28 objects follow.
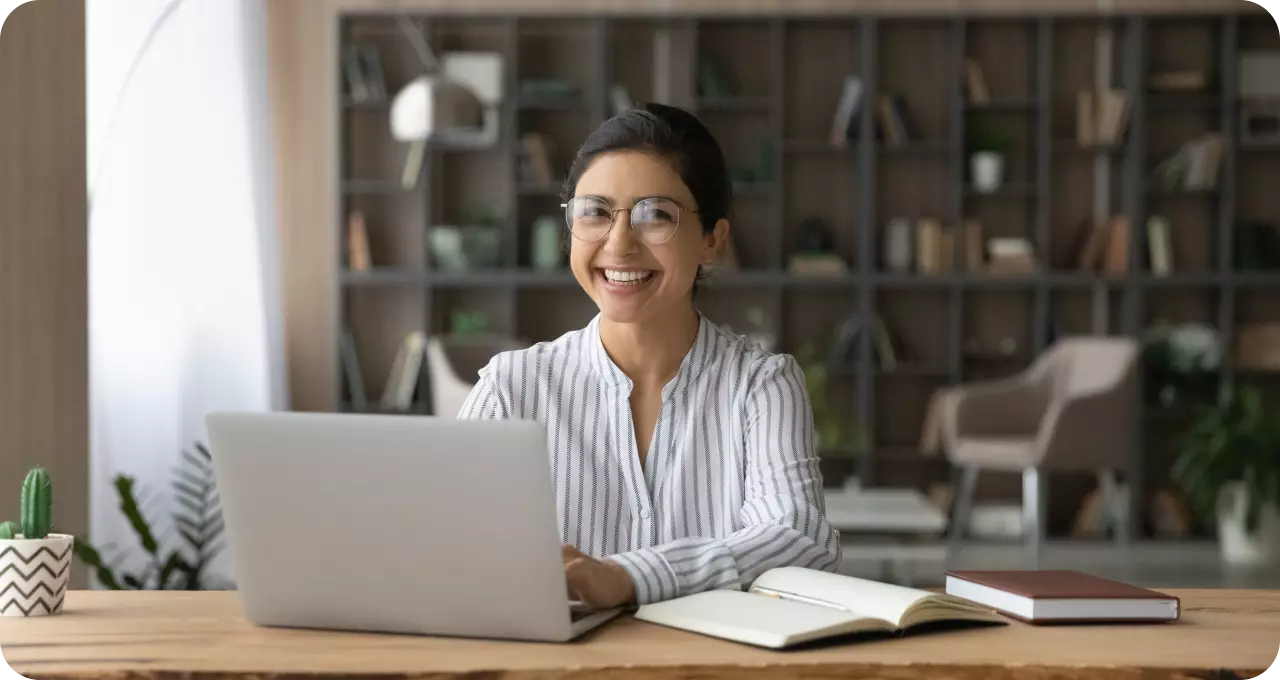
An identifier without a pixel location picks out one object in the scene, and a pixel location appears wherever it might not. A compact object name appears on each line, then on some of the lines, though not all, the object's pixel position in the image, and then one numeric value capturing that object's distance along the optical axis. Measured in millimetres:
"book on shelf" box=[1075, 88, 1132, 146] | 6398
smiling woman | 1774
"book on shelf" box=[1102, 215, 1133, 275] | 6395
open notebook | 1242
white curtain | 4391
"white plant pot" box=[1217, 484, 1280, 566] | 5945
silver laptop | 1209
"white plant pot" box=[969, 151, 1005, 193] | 6441
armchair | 5820
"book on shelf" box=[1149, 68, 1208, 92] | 6414
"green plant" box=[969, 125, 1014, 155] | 6512
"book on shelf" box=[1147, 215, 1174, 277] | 6434
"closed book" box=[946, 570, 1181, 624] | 1364
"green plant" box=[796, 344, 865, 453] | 6340
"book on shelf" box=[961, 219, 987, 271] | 6500
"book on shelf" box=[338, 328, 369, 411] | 6543
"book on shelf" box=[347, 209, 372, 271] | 6512
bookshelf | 6516
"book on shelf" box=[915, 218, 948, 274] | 6469
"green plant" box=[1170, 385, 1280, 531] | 5816
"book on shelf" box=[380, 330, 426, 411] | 6520
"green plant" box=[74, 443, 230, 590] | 3674
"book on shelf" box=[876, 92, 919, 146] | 6488
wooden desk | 1163
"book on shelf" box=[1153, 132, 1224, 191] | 6355
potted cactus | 1408
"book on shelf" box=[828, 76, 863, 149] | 6449
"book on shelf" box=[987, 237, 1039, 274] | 6457
